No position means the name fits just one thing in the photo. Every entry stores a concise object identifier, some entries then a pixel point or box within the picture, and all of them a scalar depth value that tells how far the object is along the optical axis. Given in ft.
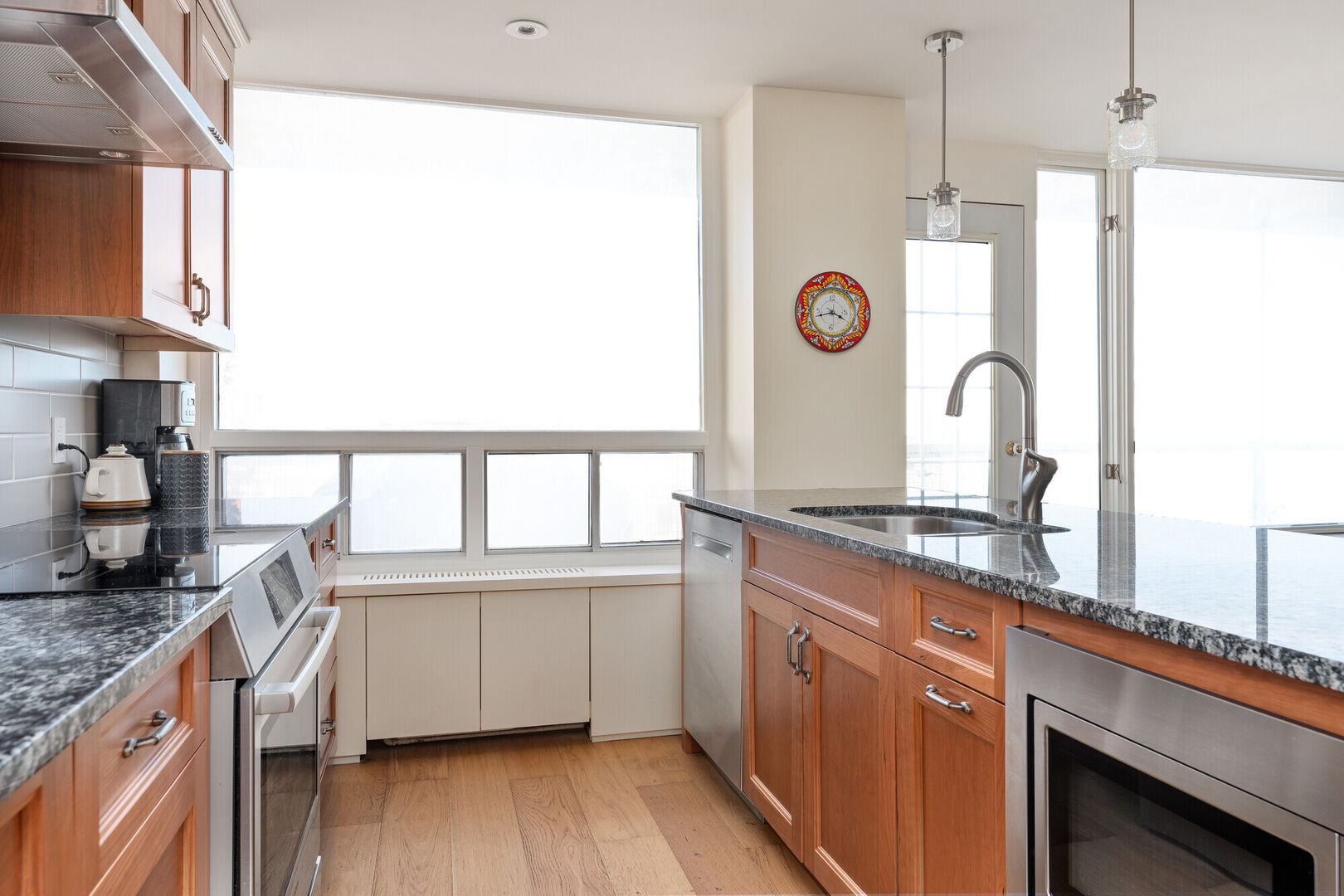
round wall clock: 11.10
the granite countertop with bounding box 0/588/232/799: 2.22
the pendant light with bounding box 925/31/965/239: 8.24
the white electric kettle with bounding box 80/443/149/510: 7.27
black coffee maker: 8.17
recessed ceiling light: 9.14
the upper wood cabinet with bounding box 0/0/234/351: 6.16
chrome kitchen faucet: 6.55
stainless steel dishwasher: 8.47
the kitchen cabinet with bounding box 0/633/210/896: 2.36
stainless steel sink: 7.67
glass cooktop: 4.19
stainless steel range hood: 4.04
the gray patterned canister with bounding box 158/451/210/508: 7.55
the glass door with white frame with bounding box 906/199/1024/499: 12.41
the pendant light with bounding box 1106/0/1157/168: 6.16
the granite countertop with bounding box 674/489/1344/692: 3.03
